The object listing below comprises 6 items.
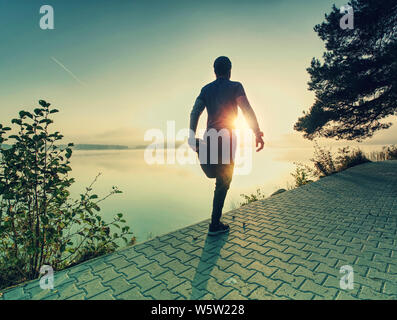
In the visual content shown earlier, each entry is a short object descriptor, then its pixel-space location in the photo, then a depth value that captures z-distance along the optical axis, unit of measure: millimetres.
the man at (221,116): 3396
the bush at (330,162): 11773
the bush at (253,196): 8505
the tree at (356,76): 10562
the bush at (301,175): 10203
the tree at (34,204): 2617
